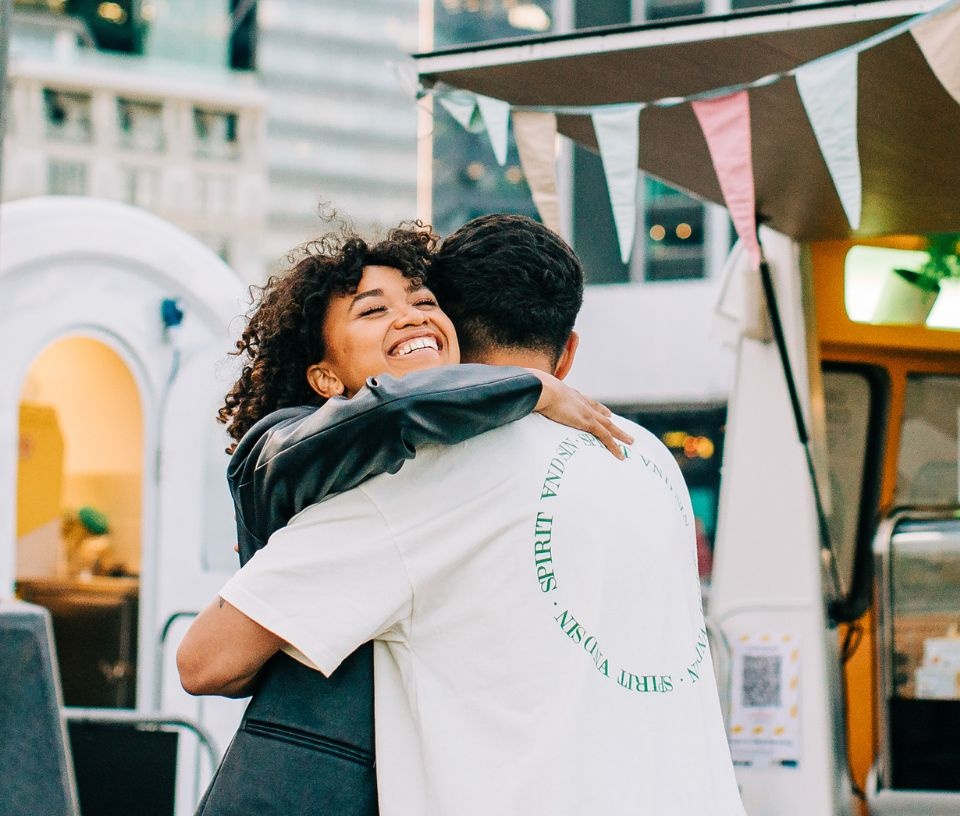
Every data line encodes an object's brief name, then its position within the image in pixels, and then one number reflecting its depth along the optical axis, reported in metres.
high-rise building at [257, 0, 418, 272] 100.06
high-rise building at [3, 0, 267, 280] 61.47
